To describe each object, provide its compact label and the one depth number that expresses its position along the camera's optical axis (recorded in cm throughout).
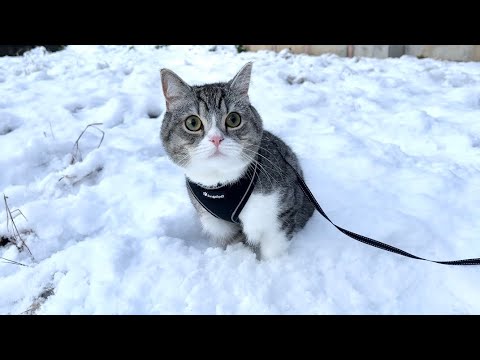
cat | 37
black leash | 36
